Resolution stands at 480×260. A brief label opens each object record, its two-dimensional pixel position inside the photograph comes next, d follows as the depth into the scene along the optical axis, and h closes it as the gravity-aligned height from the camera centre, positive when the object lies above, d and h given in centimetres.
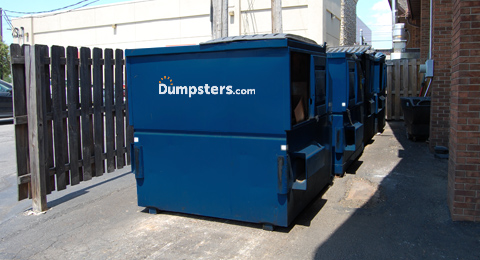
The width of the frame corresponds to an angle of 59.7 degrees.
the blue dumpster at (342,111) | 724 -27
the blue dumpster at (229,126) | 460 -34
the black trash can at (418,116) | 1043 -54
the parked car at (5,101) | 1702 -4
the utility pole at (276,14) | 1346 +265
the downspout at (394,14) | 2223 +442
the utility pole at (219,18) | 1212 +230
